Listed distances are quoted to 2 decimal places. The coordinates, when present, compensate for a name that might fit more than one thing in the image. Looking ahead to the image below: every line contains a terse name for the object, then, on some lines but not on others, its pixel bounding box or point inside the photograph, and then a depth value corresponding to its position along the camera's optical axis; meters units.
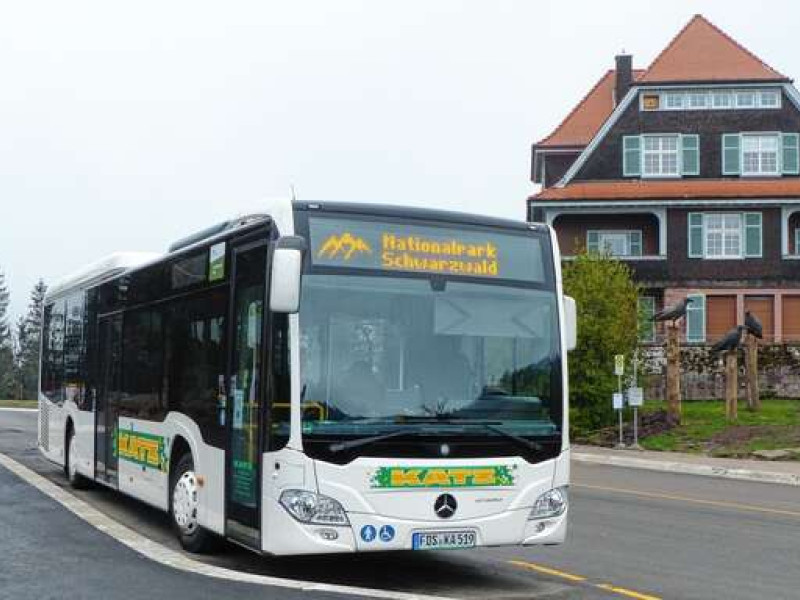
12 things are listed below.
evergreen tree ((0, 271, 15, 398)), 111.00
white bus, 8.09
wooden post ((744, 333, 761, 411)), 32.06
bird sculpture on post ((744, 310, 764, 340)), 32.00
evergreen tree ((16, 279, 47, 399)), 118.06
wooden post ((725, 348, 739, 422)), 29.75
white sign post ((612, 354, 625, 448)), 27.16
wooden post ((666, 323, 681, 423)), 29.91
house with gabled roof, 45.38
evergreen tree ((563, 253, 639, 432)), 30.72
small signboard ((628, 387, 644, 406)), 26.72
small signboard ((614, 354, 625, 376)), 27.20
